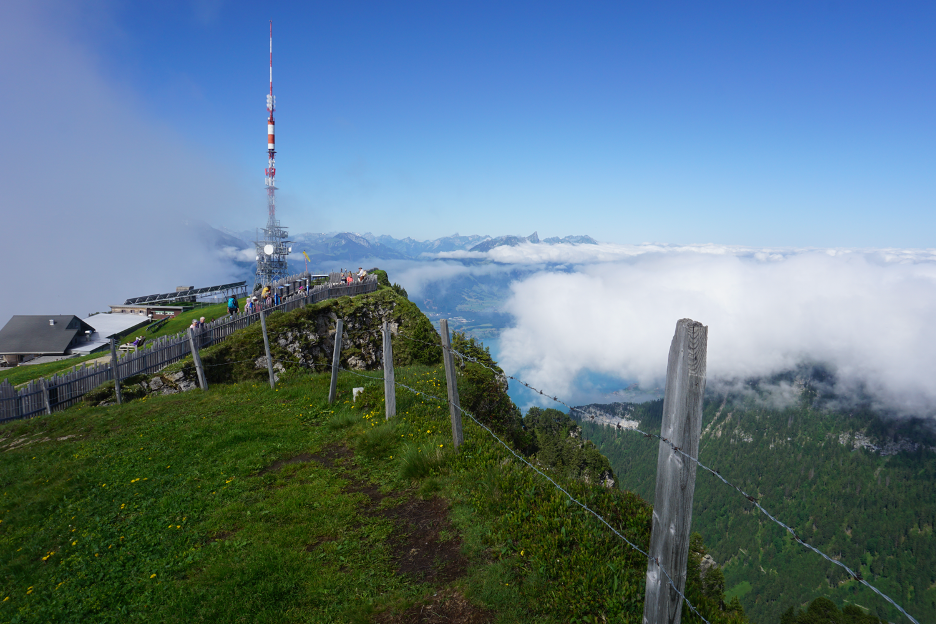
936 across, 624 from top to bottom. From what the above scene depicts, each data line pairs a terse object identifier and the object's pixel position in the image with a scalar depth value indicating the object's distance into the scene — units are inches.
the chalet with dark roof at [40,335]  1800.0
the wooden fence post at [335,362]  516.6
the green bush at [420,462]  347.9
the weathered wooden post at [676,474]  141.4
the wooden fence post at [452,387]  342.6
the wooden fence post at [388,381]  435.5
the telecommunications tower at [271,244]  2605.8
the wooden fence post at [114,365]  697.0
